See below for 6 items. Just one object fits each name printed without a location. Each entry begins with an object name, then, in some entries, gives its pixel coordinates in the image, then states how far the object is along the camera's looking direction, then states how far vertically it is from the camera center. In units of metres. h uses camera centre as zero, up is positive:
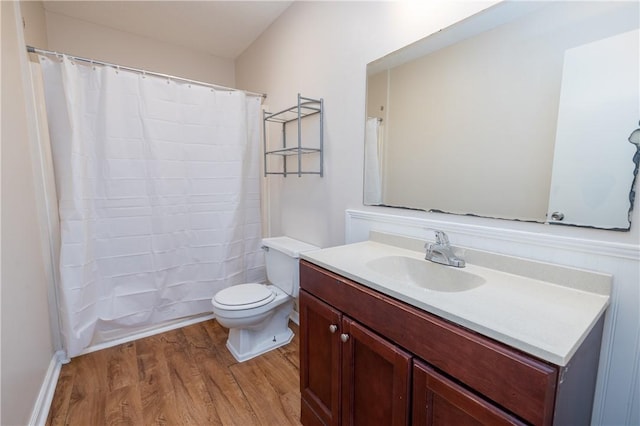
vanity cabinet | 0.65 -0.52
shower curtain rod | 1.68 +0.72
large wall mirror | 0.86 +0.23
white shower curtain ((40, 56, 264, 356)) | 1.84 -0.11
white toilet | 1.82 -0.79
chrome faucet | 1.17 -0.30
